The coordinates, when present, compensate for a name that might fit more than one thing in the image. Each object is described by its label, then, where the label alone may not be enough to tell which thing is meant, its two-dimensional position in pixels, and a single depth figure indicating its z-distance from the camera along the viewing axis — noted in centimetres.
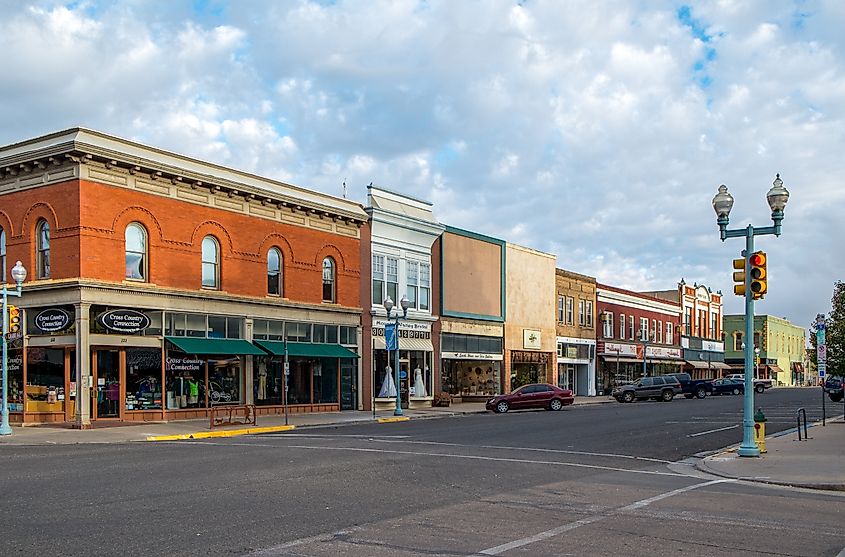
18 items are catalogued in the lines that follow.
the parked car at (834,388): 4864
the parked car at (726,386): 6788
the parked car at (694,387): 6233
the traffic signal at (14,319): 2530
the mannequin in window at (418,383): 4425
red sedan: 4209
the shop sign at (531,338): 5581
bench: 2958
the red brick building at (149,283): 2884
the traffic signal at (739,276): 1992
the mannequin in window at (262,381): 3556
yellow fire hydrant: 2120
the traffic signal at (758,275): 1942
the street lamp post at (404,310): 3669
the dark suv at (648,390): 5606
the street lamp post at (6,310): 2530
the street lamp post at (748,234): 1953
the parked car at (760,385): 7093
